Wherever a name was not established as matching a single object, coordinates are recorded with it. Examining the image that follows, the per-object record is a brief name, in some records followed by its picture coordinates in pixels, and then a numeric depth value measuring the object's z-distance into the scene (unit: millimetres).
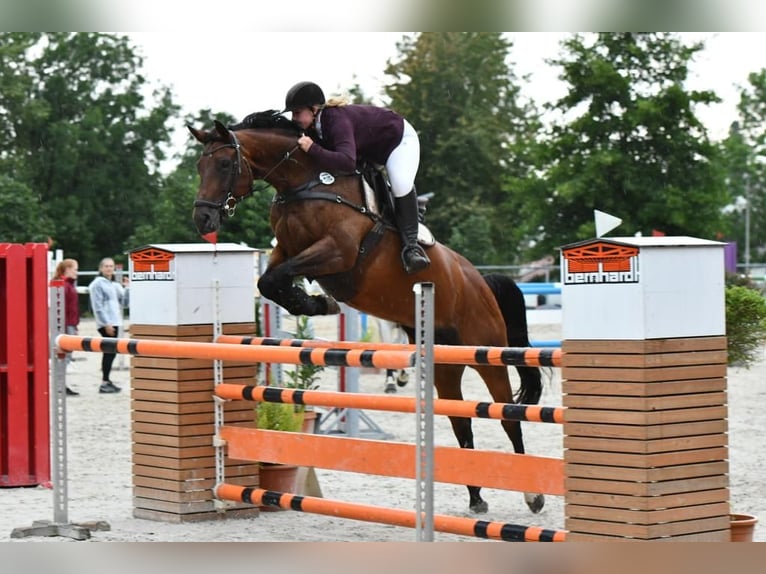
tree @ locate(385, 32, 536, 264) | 77537
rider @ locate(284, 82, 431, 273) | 10725
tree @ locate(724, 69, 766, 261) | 93646
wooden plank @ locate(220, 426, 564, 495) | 8305
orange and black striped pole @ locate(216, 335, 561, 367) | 8077
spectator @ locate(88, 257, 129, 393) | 22792
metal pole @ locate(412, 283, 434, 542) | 7848
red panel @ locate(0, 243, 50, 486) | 12938
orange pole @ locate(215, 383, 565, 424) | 8416
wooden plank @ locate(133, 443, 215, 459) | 10688
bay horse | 10673
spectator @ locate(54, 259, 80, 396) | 22453
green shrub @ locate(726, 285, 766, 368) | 16257
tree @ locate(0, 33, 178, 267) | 69571
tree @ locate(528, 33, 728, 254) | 56500
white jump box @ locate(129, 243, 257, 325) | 10762
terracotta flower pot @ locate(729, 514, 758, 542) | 7907
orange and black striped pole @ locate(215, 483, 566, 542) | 8217
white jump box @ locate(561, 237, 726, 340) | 7273
